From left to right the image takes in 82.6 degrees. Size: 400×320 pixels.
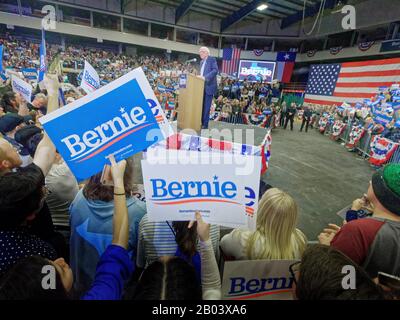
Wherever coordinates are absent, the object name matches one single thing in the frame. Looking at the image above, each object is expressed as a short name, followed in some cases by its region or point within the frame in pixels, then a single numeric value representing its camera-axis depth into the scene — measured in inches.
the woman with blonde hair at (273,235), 51.2
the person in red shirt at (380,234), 41.4
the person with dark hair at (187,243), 47.1
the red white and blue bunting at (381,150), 226.4
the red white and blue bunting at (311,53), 804.0
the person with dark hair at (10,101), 165.5
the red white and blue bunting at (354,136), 291.2
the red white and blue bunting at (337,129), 363.9
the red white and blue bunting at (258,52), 892.2
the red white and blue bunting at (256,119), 398.6
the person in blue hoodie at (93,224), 52.2
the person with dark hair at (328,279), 27.5
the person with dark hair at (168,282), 29.9
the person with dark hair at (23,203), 38.2
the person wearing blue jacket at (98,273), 27.0
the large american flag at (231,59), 831.1
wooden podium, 164.2
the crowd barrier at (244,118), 400.8
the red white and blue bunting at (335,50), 700.0
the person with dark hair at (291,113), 431.5
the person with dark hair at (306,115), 442.9
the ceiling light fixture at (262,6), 608.7
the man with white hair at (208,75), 192.0
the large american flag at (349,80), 469.1
